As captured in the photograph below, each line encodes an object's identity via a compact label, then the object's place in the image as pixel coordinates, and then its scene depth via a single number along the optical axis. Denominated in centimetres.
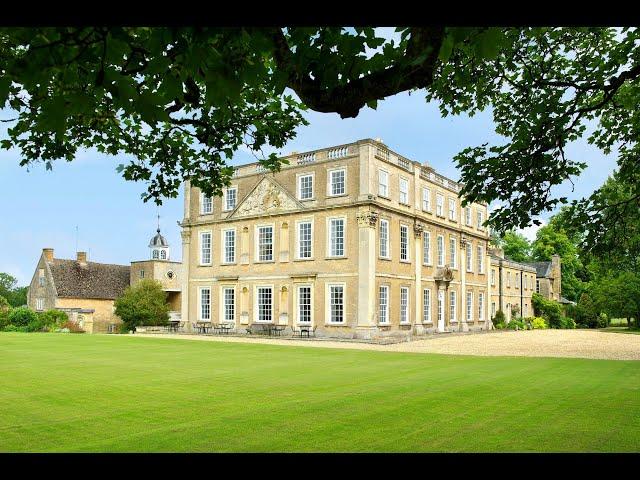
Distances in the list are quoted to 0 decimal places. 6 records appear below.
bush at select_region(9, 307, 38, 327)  4144
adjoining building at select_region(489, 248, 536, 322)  5238
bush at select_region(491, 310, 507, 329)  5034
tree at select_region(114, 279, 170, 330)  4384
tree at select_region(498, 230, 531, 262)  7369
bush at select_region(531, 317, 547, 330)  5362
